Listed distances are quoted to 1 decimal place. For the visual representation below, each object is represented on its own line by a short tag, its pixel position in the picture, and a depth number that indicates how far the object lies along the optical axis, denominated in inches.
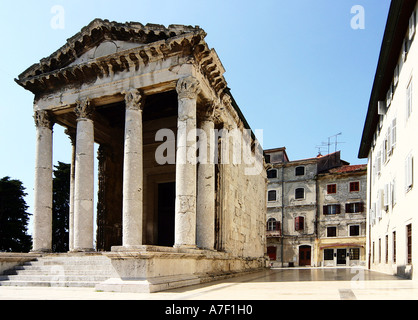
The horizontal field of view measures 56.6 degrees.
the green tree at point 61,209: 1198.9
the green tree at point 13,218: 1152.1
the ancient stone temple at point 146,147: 500.1
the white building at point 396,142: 493.8
